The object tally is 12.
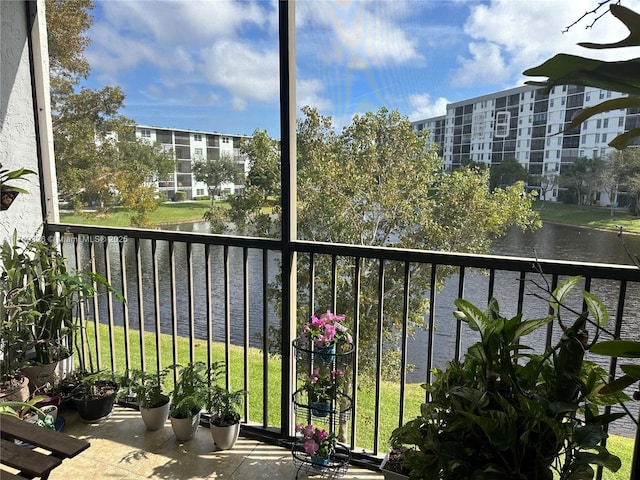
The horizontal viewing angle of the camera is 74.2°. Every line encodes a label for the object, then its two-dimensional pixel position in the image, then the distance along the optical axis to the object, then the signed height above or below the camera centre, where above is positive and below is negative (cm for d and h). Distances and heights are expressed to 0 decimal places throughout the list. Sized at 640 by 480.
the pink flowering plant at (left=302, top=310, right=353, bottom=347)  203 -70
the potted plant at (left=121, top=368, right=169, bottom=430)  240 -122
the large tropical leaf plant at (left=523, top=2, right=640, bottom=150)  94 +27
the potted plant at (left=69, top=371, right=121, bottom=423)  249 -125
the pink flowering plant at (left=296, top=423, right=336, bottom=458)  201 -122
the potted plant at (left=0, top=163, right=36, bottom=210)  225 -4
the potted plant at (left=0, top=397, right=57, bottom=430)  204 -121
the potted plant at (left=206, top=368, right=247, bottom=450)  225 -125
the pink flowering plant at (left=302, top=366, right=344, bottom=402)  205 -97
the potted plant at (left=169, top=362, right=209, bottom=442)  228 -116
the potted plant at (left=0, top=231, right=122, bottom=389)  242 -69
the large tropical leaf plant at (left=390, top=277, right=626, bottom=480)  126 -69
